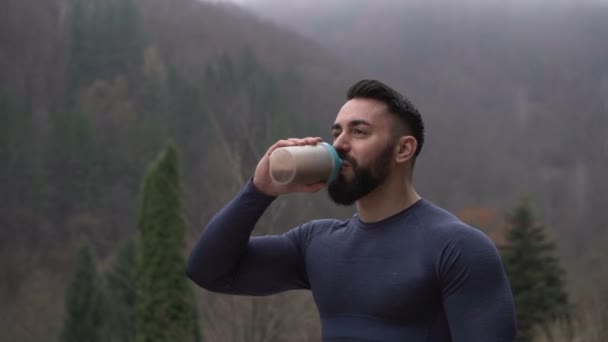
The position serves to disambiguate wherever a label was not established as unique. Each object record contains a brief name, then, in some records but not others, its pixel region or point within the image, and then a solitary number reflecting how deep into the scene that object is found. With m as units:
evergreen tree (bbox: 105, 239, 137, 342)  23.31
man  1.93
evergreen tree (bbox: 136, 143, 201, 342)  13.70
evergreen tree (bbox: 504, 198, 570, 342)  15.57
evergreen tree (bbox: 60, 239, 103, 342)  21.69
